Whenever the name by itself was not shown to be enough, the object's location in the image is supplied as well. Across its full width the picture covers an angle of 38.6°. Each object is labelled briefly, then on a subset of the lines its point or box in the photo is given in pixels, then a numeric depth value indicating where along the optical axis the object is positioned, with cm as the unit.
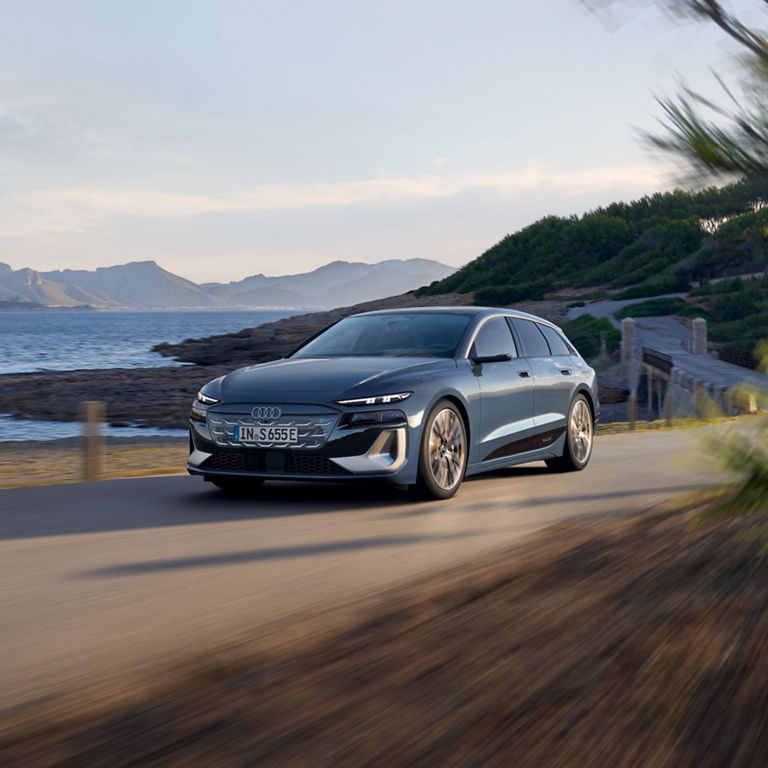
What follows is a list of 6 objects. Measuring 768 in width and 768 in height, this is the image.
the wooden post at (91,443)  1075
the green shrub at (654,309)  7669
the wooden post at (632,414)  2211
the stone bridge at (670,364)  3570
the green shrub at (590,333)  6108
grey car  805
